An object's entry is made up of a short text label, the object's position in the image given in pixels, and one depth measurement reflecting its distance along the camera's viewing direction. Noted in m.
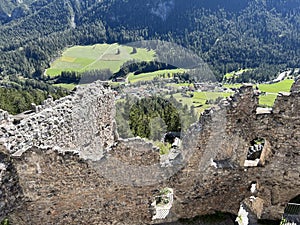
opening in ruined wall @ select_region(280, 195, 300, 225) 15.38
